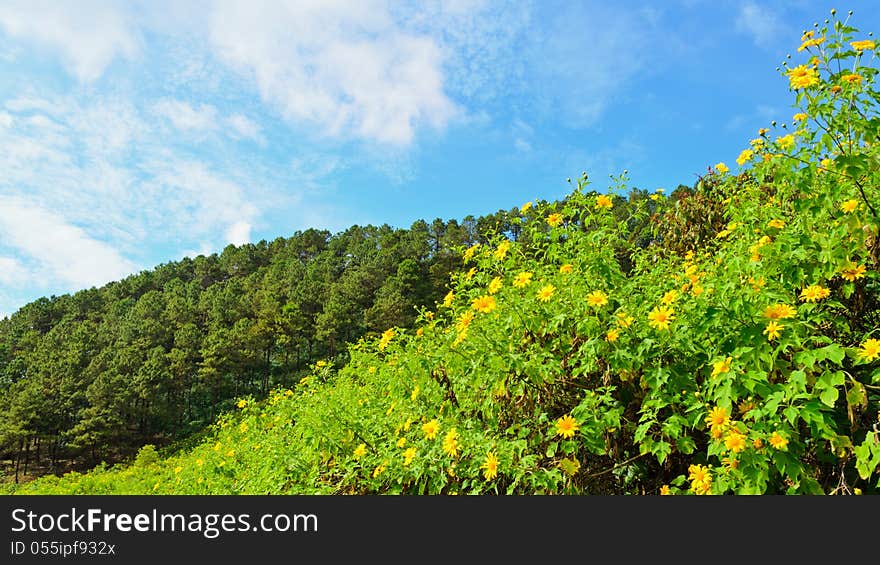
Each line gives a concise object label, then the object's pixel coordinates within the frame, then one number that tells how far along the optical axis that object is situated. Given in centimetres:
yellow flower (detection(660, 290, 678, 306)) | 202
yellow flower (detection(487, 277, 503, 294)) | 229
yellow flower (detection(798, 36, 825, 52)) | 190
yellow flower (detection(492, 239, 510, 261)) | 244
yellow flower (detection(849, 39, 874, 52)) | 184
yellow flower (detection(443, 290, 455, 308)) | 263
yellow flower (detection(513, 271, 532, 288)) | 224
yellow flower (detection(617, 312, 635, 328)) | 200
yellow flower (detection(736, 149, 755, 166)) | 242
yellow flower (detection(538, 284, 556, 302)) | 214
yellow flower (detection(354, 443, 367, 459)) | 256
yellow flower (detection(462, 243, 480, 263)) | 259
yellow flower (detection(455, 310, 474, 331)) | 235
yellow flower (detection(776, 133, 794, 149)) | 192
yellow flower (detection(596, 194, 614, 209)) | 240
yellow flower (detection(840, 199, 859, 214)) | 176
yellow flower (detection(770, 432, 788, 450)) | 161
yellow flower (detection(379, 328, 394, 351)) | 292
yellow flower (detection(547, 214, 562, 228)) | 247
